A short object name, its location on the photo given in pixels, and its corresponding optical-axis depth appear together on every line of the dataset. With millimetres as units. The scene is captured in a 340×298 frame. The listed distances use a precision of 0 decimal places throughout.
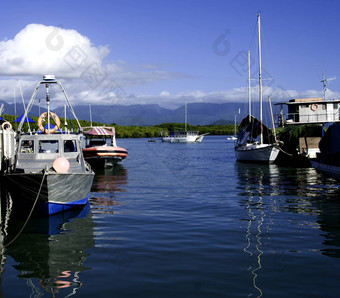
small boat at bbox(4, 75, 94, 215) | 14688
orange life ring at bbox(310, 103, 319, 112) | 44875
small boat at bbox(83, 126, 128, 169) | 37406
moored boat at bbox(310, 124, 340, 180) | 22759
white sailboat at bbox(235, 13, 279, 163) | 40625
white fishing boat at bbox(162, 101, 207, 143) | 125312
